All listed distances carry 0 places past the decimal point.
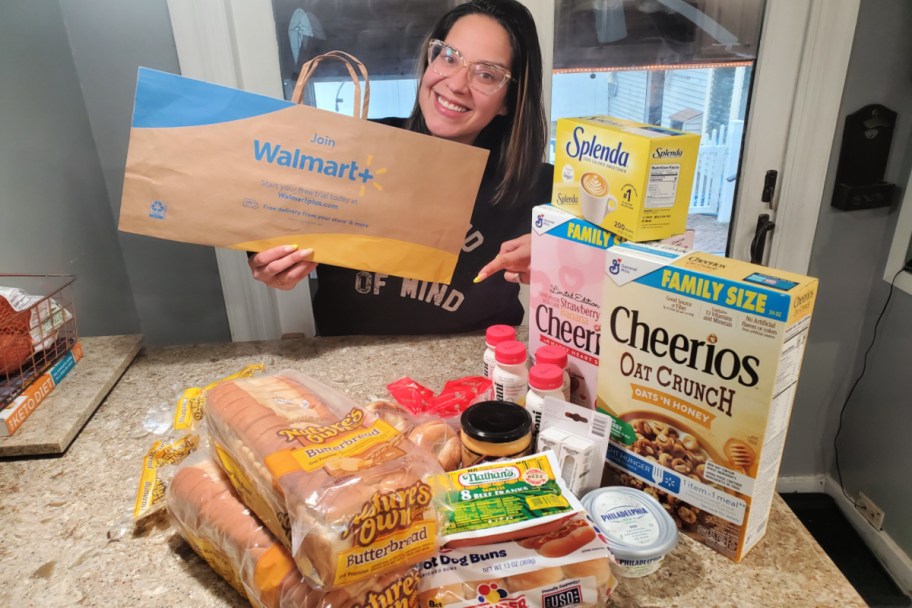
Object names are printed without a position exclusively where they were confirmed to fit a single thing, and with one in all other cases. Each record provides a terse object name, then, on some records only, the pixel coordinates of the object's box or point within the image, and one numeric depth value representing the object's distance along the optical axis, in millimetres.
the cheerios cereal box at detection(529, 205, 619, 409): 779
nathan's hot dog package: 587
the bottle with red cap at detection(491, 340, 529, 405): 795
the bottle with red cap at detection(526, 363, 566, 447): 757
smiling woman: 1168
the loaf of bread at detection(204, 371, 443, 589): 507
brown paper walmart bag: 951
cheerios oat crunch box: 593
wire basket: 931
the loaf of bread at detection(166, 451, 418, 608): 538
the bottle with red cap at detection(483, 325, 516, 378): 878
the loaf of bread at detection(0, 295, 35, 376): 925
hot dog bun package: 569
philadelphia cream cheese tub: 624
